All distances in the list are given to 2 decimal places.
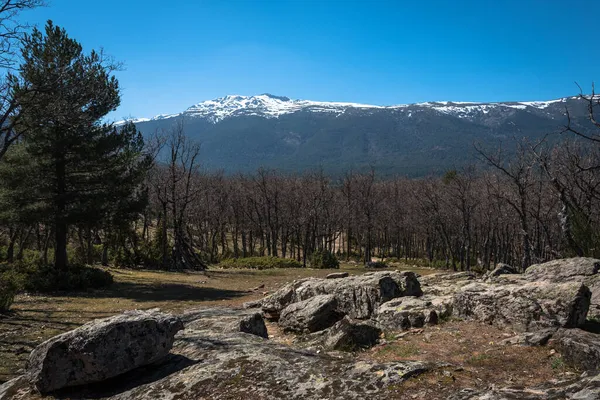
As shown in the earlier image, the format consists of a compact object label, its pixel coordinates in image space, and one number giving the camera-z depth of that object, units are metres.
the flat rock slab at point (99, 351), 5.44
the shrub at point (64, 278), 18.69
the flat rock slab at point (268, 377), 4.62
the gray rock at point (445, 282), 12.56
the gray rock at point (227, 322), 8.01
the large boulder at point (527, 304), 7.45
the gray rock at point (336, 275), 18.60
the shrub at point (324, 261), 36.41
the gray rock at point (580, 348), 5.53
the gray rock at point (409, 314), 9.54
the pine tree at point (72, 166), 19.13
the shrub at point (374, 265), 41.37
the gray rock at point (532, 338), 6.77
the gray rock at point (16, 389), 5.60
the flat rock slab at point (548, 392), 3.42
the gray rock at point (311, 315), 10.28
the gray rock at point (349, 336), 7.61
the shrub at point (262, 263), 36.28
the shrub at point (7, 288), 13.37
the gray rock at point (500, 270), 15.01
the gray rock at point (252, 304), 14.64
